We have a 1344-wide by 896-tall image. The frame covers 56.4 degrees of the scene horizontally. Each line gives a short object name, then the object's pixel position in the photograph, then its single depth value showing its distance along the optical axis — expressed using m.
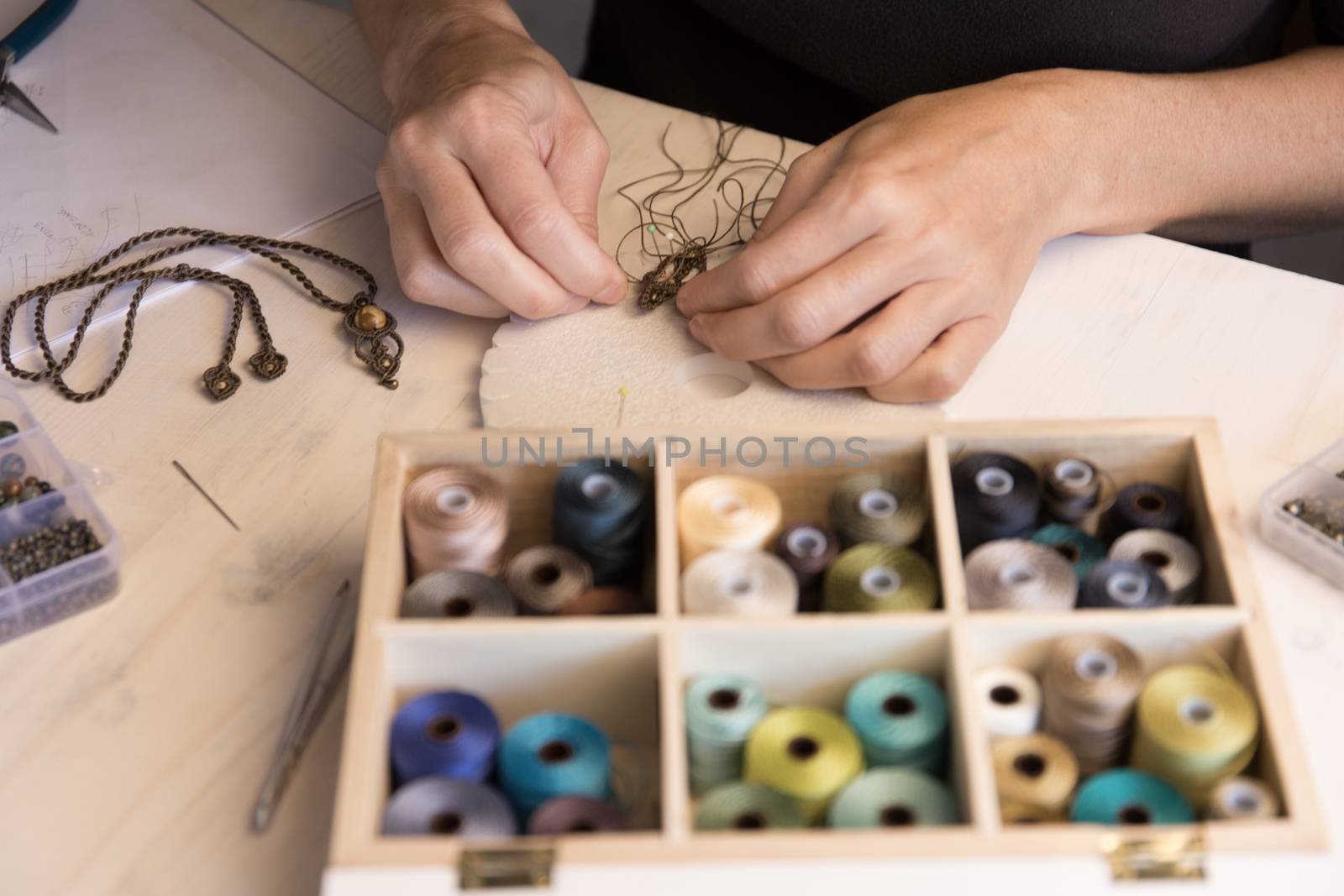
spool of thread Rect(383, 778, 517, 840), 0.67
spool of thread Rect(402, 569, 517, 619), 0.75
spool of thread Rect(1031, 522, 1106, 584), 0.80
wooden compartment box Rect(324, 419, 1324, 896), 0.61
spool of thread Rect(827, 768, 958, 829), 0.67
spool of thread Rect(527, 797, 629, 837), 0.68
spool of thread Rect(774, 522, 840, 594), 0.78
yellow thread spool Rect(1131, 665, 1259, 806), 0.67
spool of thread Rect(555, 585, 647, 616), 0.77
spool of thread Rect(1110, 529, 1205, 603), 0.78
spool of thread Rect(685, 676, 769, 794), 0.70
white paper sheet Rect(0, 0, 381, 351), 1.16
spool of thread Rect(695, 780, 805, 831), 0.68
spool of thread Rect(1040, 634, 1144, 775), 0.69
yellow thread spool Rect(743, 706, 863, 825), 0.69
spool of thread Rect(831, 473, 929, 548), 0.78
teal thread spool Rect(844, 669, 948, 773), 0.70
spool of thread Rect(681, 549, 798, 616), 0.74
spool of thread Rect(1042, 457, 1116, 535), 0.79
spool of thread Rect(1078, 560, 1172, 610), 0.74
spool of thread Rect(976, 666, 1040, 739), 0.72
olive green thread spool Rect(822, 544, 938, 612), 0.74
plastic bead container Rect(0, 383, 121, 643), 0.85
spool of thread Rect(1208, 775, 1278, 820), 0.66
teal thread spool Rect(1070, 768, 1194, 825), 0.68
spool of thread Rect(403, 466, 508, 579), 0.77
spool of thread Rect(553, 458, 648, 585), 0.77
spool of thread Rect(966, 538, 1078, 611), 0.73
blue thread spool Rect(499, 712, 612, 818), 0.69
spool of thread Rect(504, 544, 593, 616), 0.77
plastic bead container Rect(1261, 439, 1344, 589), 0.87
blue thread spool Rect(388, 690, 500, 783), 0.69
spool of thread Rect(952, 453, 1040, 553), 0.78
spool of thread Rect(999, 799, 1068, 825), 0.70
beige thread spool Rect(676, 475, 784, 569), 0.78
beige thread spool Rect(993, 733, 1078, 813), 0.69
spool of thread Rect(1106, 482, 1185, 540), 0.80
